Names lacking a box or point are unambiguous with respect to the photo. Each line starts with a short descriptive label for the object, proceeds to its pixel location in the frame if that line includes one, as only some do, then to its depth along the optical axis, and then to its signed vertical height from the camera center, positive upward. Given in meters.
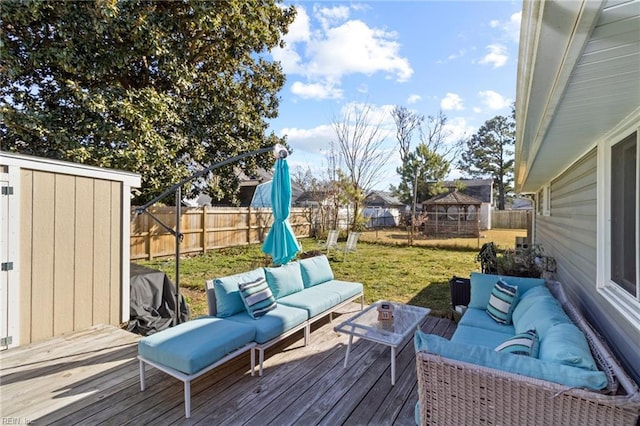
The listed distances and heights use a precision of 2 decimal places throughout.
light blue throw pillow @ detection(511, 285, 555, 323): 2.96 -0.85
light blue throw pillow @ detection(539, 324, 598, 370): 1.58 -0.75
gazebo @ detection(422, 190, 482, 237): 16.31 -0.06
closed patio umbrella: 3.99 -0.14
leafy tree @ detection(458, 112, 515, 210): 26.53 +5.45
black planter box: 4.50 -1.13
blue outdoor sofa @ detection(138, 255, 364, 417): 2.51 -1.07
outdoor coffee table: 2.94 -1.17
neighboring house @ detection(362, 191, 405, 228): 22.77 +0.21
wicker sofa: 1.43 -0.86
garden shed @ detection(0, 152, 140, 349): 3.32 -0.41
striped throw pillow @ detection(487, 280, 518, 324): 3.26 -0.95
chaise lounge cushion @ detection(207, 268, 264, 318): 3.32 -0.90
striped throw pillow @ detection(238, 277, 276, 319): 3.29 -0.91
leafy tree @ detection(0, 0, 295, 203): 6.51 +3.29
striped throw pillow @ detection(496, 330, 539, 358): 1.97 -0.86
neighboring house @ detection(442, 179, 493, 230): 22.84 +1.96
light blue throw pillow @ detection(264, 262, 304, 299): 3.88 -0.85
